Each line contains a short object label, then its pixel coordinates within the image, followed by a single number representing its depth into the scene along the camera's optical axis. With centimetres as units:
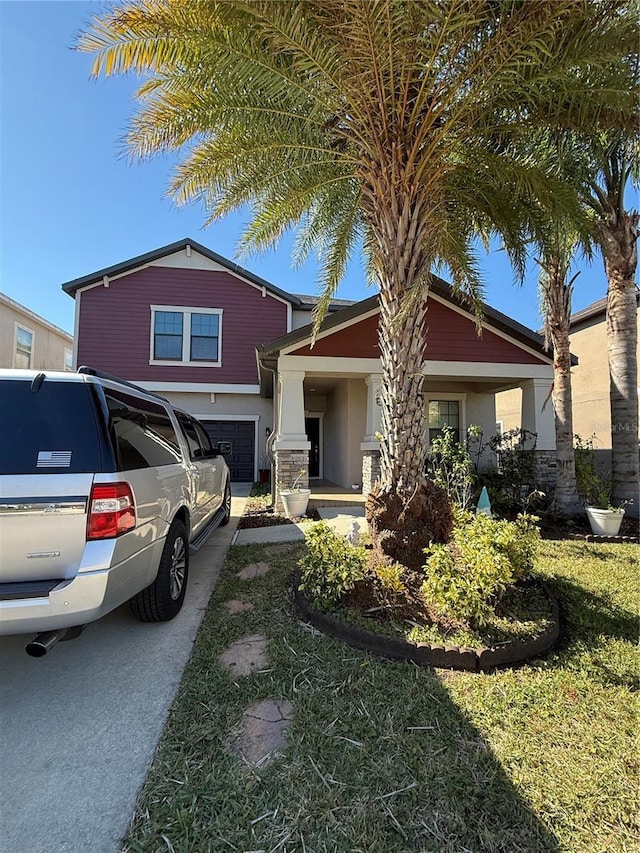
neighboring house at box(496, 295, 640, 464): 1359
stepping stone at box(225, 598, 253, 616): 397
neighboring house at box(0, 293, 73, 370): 1495
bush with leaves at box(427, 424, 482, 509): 698
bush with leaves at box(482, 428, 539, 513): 850
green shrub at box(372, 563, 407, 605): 373
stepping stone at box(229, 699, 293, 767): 221
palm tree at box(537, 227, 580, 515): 784
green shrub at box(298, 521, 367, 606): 372
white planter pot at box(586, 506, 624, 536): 671
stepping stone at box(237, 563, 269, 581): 497
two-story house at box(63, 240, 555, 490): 1293
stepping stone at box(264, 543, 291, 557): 584
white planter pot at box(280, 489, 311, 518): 817
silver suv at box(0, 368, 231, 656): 245
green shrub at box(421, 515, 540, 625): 331
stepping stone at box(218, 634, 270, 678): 300
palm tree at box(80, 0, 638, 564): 359
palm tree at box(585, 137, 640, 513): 726
